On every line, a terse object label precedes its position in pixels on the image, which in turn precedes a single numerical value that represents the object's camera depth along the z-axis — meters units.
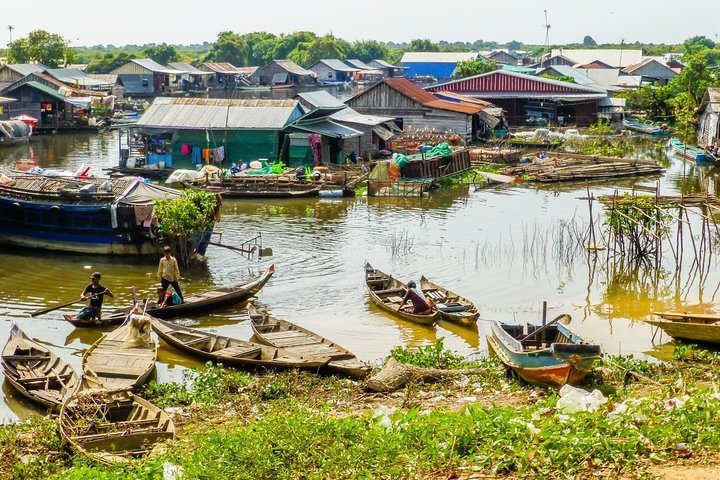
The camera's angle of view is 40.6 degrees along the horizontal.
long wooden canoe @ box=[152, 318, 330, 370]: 15.74
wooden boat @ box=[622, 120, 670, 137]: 52.81
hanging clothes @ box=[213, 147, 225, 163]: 36.75
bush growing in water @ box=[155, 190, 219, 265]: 22.28
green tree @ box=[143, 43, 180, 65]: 110.99
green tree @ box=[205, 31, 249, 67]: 120.38
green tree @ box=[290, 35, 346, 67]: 116.50
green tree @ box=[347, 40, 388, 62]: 132.00
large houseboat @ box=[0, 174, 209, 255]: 23.94
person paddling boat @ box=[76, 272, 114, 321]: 18.61
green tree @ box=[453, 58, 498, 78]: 68.00
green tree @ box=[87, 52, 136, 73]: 84.80
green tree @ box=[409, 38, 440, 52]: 135.12
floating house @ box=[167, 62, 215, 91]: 91.38
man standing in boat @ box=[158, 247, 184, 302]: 19.34
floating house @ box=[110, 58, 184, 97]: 81.94
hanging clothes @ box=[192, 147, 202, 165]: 37.00
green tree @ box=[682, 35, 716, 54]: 139.12
